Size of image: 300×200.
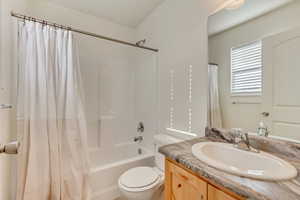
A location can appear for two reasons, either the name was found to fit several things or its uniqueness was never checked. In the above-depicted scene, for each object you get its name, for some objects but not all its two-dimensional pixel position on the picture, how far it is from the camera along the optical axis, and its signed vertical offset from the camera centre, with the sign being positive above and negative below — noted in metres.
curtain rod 1.25 +0.72
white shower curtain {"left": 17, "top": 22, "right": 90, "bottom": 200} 1.28 -0.18
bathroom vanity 0.57 -0.36
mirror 0.93 +0.24
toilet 1.30 -0.79
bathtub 1.58 -0.85
